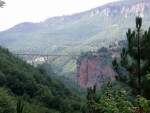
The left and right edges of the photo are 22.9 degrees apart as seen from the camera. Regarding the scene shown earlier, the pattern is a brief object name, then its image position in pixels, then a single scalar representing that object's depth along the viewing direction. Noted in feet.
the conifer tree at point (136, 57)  63.26
